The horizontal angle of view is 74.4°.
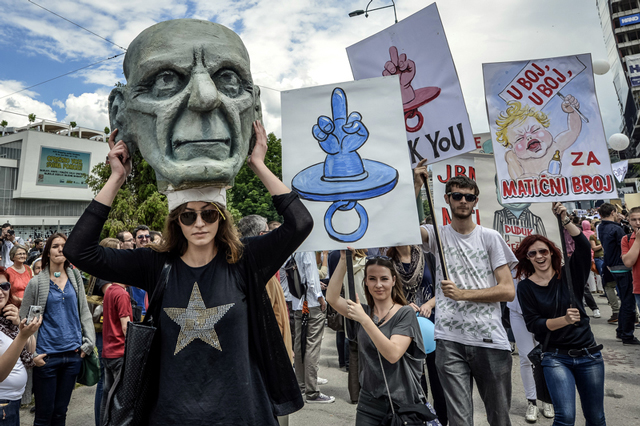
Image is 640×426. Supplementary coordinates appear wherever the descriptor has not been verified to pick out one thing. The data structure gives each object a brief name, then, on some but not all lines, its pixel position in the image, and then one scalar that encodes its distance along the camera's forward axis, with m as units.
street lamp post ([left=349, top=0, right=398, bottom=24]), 10.09
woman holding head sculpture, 1.74
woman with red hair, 2.99
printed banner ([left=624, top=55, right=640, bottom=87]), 44.31
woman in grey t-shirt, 2.56
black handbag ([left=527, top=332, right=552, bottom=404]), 3.29
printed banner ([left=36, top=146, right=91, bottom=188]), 46.01
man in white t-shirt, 2.87
